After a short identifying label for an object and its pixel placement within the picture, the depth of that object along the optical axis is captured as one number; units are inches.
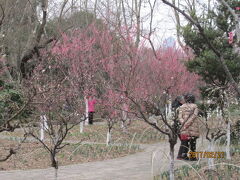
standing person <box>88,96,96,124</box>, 778.8
